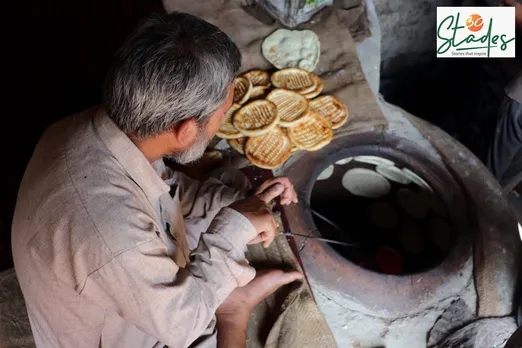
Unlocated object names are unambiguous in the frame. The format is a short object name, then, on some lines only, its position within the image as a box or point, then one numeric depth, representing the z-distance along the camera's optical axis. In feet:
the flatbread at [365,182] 11.27
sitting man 4.76
